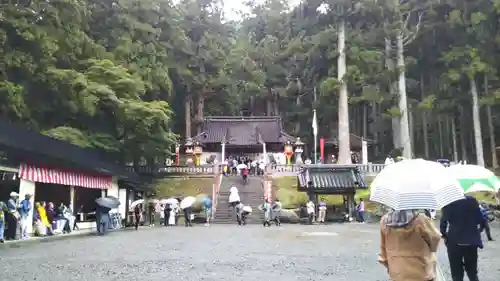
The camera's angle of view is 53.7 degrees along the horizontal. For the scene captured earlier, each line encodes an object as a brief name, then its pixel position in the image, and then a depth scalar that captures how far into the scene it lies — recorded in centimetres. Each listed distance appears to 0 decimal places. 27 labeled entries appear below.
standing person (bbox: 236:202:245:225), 2417
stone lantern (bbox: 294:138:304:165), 4293
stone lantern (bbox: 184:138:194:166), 4388
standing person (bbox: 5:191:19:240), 1475
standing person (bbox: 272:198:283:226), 2416
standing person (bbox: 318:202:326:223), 2587
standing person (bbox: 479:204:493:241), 1399
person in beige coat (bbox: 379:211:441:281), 414
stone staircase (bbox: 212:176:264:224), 2619
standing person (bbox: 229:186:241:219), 2648
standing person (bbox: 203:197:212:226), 2517
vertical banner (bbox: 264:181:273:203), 2948
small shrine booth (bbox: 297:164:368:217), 2566
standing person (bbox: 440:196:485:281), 614
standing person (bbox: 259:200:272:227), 2370
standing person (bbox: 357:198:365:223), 2603
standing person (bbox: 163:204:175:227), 2464
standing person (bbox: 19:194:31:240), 1526
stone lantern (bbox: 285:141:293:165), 4450
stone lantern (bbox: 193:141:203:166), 4446
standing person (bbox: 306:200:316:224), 2491
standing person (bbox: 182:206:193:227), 2370
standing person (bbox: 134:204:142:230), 2200
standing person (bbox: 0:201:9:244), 1355
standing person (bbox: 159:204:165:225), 2534
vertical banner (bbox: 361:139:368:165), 4395
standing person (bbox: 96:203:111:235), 1828
